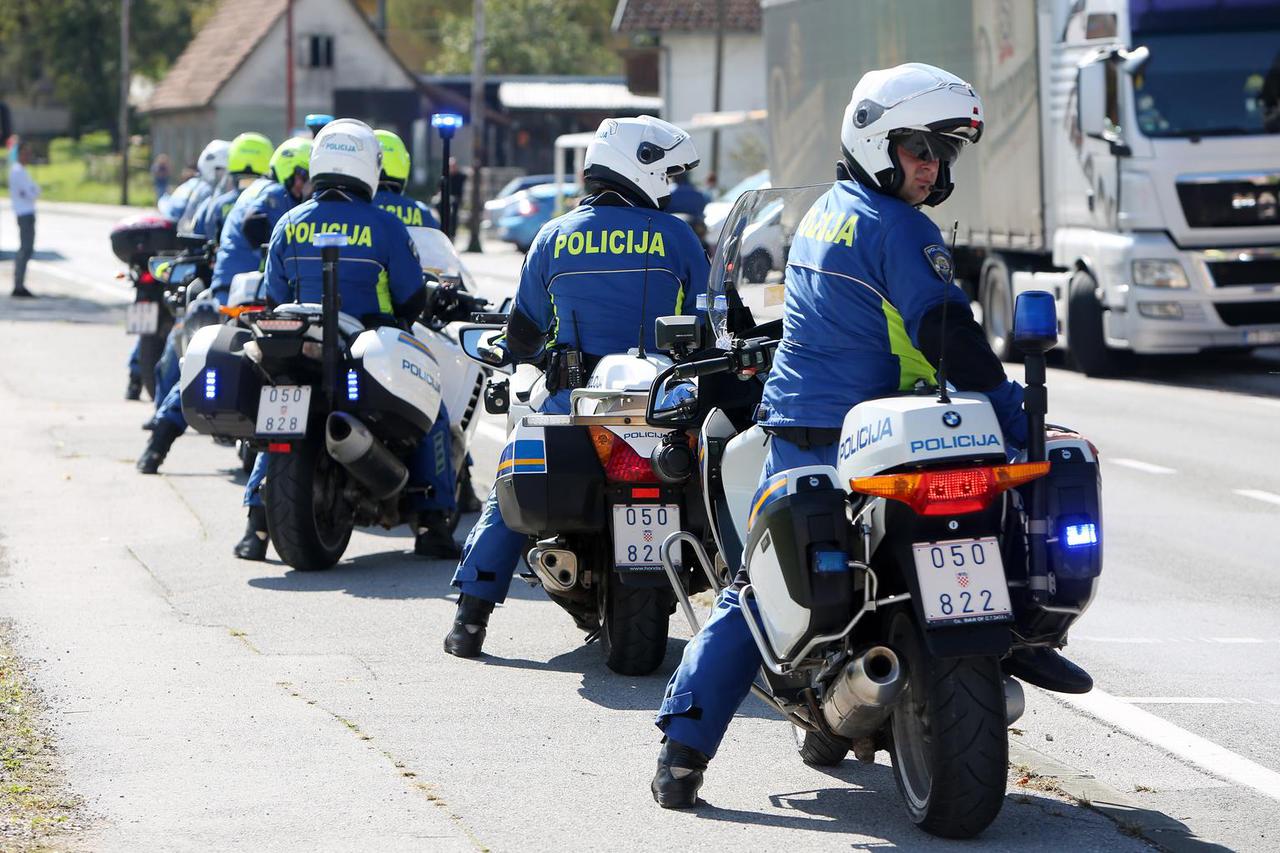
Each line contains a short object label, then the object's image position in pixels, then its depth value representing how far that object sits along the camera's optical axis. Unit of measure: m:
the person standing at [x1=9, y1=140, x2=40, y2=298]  55.62
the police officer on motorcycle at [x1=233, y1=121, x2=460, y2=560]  19.47
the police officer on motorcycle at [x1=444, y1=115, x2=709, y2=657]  15.12
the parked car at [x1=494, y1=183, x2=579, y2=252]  90.87
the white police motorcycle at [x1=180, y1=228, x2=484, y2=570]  18.53
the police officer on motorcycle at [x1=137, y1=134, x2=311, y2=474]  23.92
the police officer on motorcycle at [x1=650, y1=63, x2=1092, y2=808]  10.36
